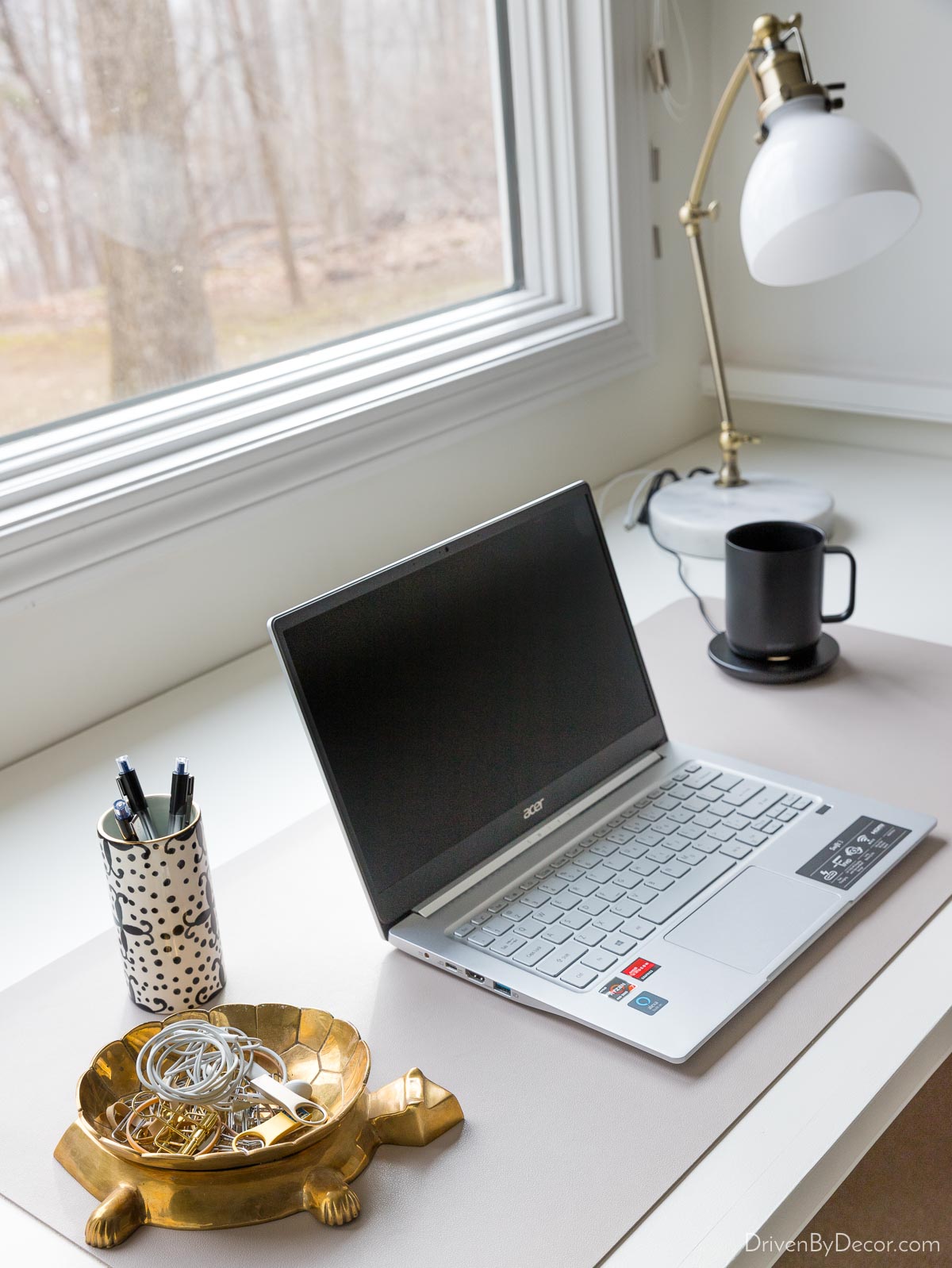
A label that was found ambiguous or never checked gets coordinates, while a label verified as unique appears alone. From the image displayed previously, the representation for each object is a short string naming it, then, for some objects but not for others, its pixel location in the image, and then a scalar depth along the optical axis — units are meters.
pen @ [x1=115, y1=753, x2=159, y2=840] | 0.74
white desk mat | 0.60
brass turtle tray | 0.60
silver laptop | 0.75
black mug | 1.05
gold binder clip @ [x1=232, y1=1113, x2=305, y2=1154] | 0.61
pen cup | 0.71
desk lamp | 1.08
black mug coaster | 1.09
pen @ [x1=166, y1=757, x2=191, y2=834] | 0.73
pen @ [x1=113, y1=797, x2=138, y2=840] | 0.72
